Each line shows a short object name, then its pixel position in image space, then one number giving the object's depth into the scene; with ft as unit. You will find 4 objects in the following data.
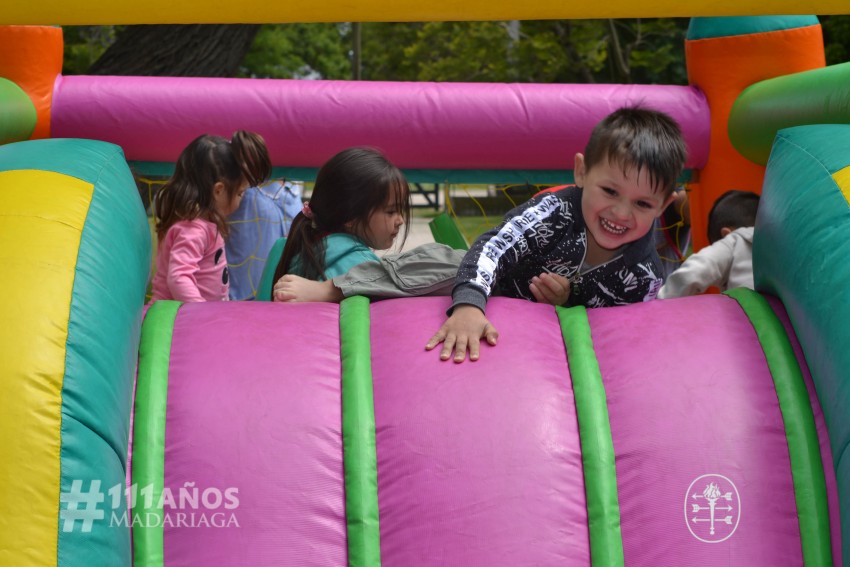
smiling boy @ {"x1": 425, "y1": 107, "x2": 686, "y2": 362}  8.81
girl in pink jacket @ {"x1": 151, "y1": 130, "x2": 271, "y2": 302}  10.99
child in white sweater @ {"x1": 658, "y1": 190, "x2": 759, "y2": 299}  9.75
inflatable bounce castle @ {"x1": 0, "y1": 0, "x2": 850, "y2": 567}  7.70
